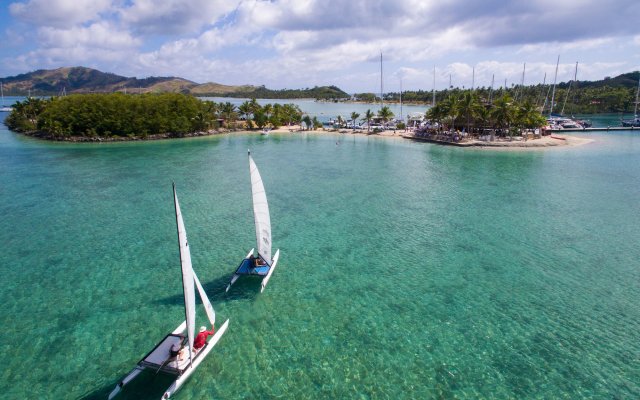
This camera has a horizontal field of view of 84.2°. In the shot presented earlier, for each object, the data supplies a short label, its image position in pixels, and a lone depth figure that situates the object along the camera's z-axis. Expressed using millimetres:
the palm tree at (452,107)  81625
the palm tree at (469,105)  78925
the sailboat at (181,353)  13703
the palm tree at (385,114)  110375
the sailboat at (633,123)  109438
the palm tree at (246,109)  122562
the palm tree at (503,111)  77831
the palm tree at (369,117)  108312
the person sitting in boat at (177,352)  14664
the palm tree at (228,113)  119188
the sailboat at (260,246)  20344
